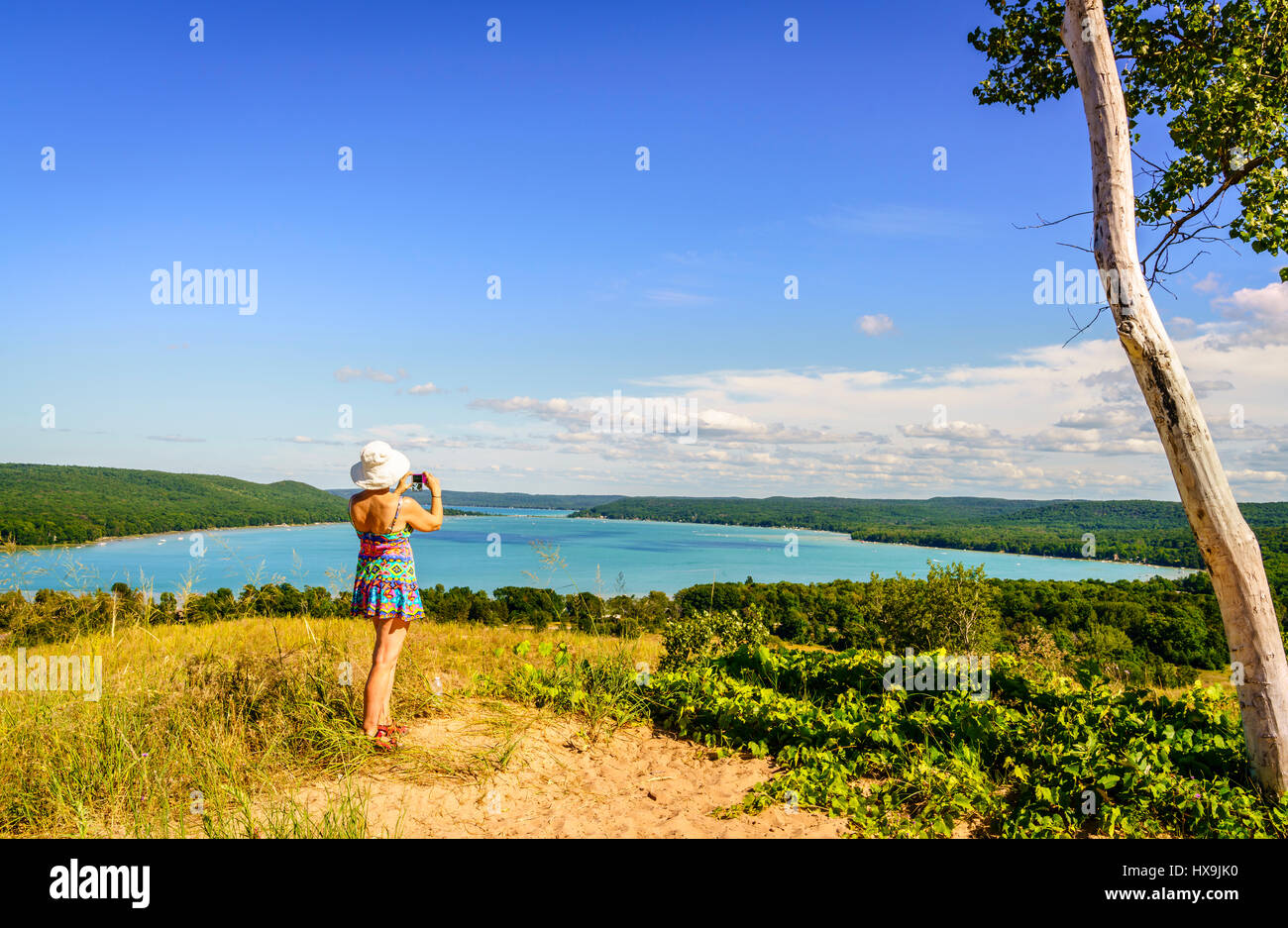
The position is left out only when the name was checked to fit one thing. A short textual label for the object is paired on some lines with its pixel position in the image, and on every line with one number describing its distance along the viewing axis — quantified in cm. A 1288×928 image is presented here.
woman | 469
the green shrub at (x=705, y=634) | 882
